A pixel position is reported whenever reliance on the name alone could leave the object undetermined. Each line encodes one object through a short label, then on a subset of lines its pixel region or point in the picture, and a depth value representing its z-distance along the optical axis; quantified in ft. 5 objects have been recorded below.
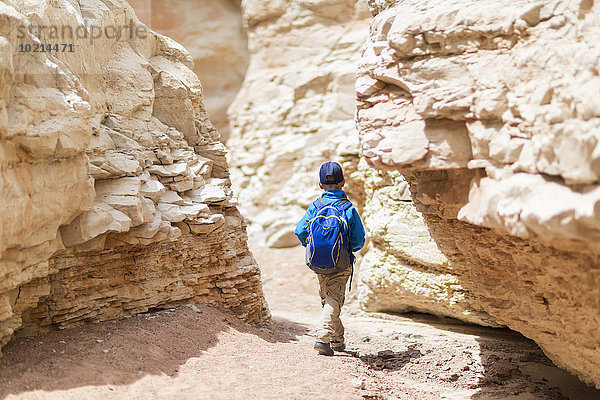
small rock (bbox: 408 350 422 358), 17.92
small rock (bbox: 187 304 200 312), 16.66
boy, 16.11
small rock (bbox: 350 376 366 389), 13.28
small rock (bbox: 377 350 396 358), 17.62
